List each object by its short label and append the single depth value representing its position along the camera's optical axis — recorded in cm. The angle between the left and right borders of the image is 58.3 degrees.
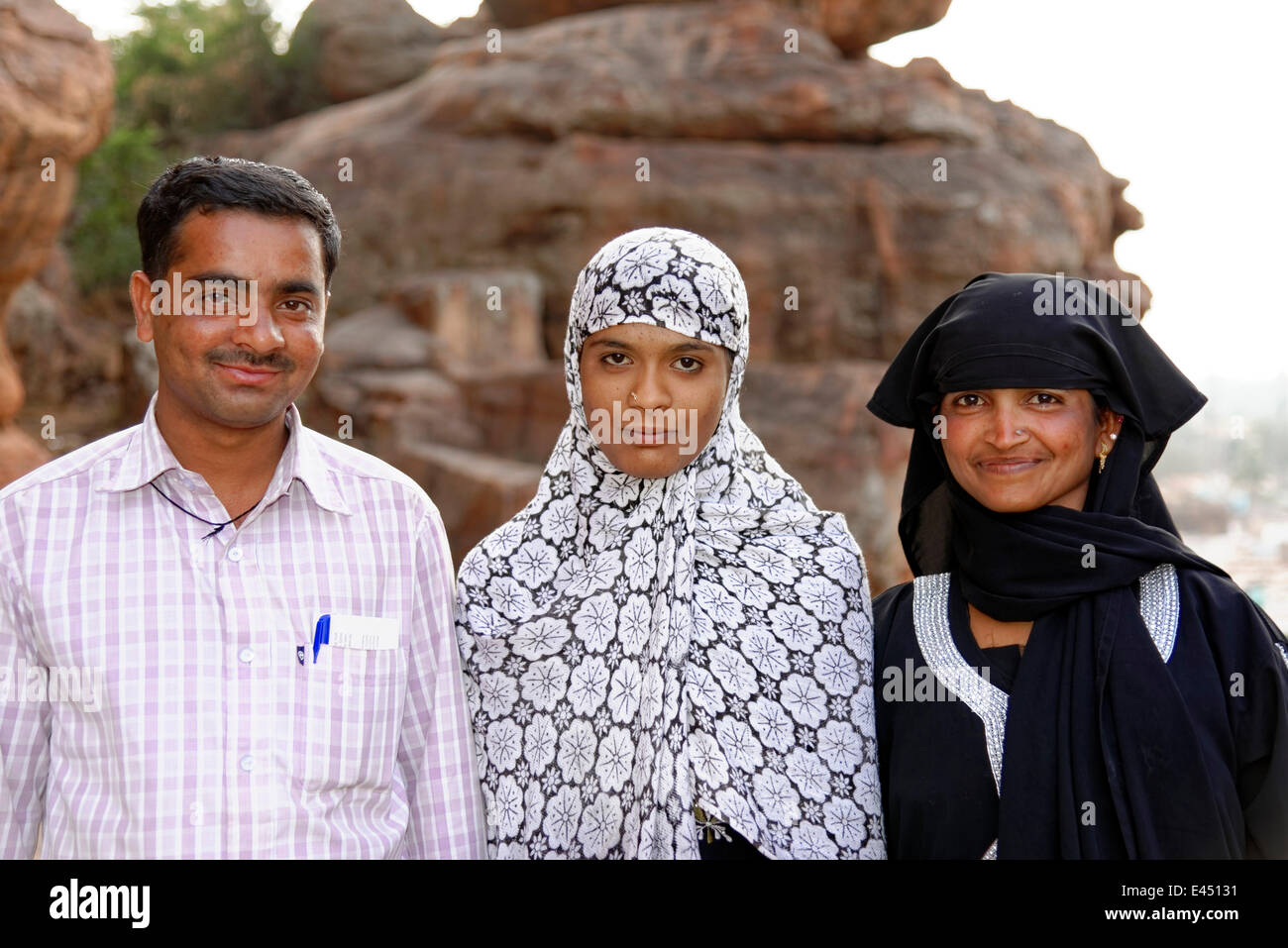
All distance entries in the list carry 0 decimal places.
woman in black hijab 210
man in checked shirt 200
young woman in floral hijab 238
